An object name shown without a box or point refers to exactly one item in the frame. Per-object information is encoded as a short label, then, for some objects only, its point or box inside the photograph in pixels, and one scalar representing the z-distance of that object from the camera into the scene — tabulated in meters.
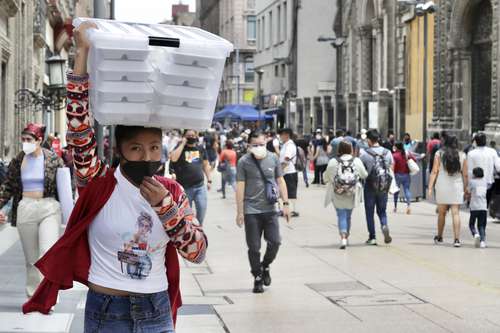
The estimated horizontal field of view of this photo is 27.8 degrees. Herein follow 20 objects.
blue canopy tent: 64.94
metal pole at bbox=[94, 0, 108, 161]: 14.47
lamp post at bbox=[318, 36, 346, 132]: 40.16
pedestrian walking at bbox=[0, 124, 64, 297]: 9.29
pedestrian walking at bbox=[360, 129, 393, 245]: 15.18
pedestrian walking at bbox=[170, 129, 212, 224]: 13.69
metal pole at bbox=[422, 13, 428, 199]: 25.69
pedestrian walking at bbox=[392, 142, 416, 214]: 22.40
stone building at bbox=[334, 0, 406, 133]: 43.91
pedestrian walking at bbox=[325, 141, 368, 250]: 14.53
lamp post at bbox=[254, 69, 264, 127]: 63.69
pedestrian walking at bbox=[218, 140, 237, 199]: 25.94
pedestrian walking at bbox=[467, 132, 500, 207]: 15.21
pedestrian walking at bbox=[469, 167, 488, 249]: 14.80
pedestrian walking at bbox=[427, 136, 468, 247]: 14.86
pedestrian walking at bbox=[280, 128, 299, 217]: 20.06
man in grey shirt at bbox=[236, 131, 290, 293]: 10.84
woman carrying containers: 4.34
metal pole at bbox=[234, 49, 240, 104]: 94.94
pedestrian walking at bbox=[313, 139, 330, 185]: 31.41
